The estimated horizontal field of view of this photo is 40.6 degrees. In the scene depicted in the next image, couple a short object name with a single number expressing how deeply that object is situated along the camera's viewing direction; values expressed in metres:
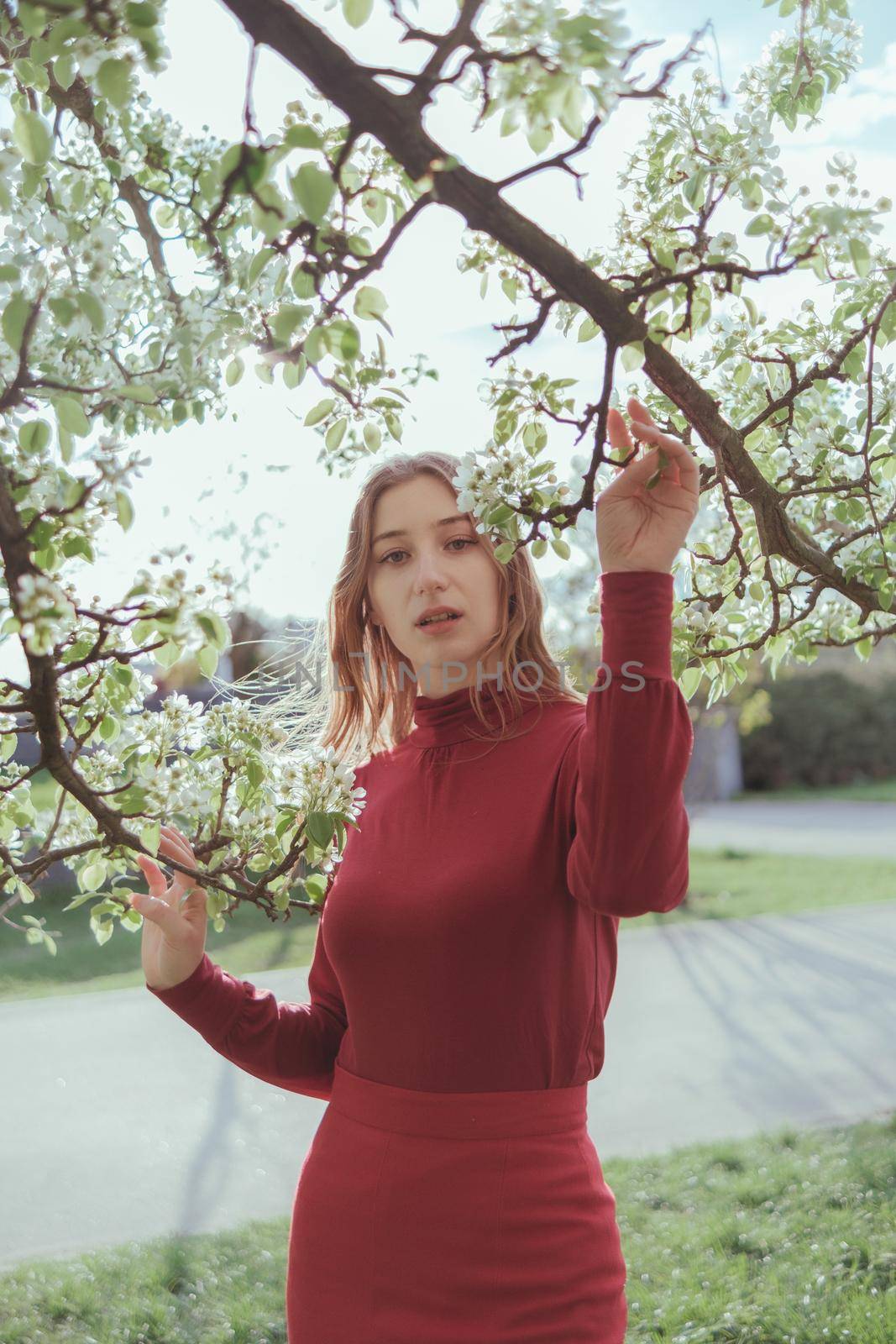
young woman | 1.24
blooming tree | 1.02
